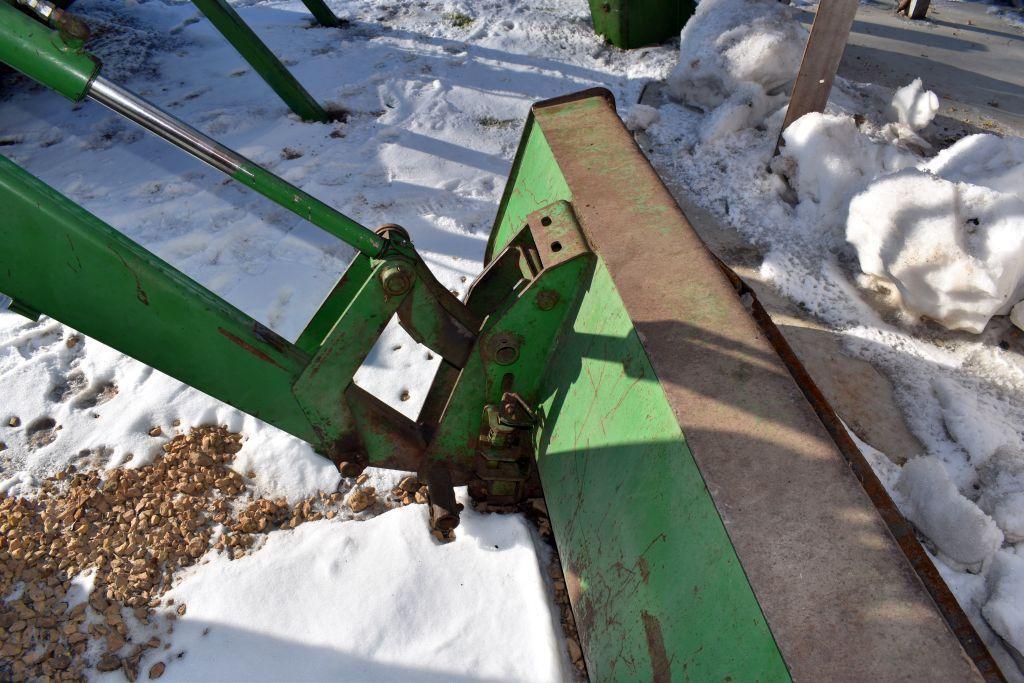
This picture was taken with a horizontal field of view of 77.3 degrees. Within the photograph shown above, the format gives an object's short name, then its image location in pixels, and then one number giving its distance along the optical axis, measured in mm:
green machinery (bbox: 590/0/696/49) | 5387
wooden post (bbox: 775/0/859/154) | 3490
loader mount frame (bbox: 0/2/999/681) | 1080
